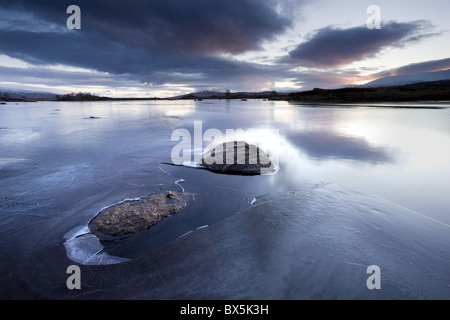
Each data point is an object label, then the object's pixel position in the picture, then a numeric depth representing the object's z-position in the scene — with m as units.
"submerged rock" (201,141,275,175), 7.62
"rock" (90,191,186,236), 4.09
